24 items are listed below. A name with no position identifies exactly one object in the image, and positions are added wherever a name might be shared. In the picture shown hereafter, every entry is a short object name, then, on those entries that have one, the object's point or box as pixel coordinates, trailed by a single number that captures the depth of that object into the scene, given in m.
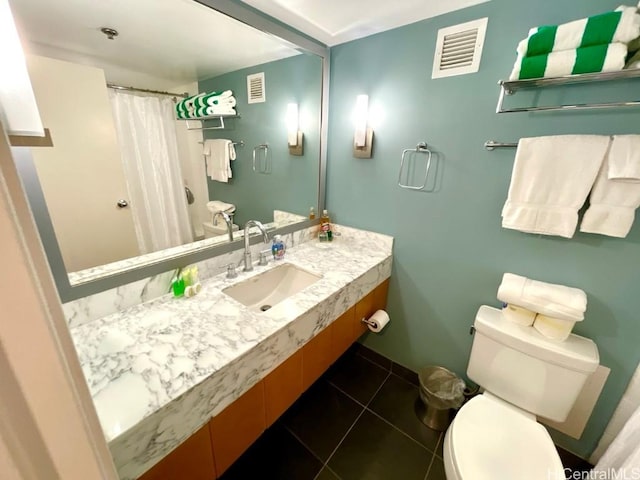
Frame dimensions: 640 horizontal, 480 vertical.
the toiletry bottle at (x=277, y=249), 1.62
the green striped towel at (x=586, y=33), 0.85
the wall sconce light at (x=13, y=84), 0.45
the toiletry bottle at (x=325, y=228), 1.93
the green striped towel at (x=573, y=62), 0.87
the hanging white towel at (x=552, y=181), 1.00
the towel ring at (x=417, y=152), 1.43
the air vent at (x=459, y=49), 1.19
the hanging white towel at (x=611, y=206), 0.96
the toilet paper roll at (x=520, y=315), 1.21
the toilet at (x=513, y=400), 0.97
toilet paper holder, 1.65
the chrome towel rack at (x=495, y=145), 1.19
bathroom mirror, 0.97
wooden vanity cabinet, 0.80
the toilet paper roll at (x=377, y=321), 1.65
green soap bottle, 1.19
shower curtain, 0.81
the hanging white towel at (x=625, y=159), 0.92
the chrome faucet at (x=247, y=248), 1.46
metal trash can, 1.47
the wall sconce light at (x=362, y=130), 1.55
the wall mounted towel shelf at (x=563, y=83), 0.92
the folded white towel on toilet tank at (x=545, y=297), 1.07
